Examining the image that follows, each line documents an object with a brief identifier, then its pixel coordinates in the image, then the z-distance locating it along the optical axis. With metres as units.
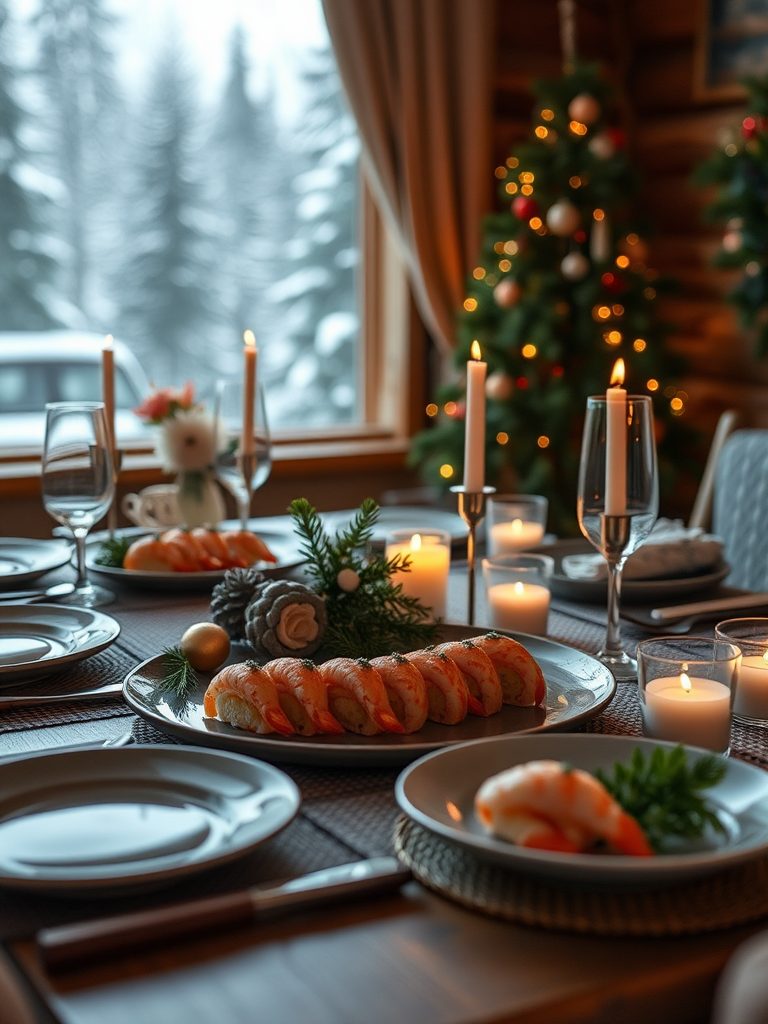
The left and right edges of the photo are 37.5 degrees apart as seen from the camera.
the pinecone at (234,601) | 1.23
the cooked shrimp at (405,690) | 0.95
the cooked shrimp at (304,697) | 0.93
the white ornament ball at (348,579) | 1.22
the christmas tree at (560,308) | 3.47
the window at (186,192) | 3.56
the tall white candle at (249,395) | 1.70
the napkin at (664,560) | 1.54
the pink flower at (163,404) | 1.97
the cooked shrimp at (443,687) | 0.97
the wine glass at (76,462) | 1.40
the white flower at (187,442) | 1.93
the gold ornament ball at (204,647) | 1.12
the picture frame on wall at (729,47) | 3.67
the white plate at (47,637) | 1.14
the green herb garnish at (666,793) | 0.71
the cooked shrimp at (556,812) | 0.67
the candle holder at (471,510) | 1.31
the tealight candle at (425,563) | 1.40
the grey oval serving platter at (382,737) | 0.89
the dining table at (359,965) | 0.59
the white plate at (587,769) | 0.66
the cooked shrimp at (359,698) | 0.93
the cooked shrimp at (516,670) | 1.03
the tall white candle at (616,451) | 1.12
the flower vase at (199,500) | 1.94
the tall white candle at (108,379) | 1.72
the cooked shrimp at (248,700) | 0.93
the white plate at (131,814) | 0.70
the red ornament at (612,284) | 3.48
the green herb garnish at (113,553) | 1.66
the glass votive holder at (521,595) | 1.34
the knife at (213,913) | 0.62
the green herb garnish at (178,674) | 1.06
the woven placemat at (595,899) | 0.66
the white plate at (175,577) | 1.52
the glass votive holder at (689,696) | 0.94
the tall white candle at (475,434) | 1.30
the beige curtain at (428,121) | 3.67
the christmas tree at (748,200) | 3.25
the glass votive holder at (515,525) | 1.72
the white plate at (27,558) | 1.57
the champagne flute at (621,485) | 1.15
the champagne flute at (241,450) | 1.72
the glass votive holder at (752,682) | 1.07
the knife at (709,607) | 1.39
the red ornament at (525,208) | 3.49
